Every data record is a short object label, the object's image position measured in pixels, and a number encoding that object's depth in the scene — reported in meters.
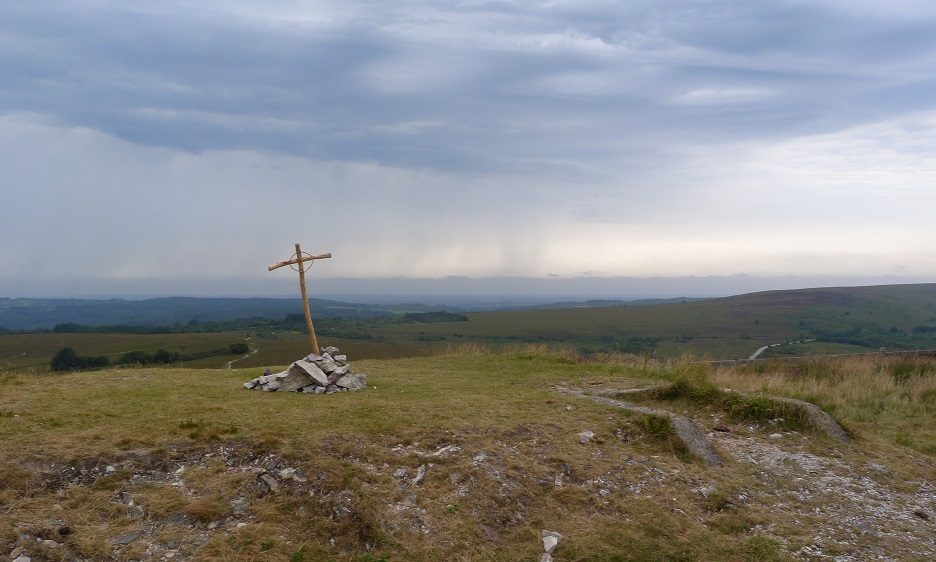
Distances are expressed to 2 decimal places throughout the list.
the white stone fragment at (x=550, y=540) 6.50
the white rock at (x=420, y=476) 7.55
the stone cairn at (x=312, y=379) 11.83
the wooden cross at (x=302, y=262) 13.26
